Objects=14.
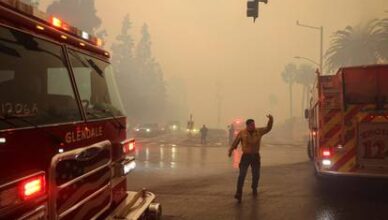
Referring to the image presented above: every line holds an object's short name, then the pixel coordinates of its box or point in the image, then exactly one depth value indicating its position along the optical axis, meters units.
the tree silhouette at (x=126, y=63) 83.31
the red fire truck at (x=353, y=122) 9.44
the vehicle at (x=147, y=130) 43.53
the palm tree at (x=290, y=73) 122.84
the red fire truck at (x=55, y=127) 3.11
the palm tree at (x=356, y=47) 50.72
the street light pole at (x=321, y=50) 38.76
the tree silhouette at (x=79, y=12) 75.62
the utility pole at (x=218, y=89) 160.85
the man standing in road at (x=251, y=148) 9.77
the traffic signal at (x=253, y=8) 15.30
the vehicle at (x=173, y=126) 63.59
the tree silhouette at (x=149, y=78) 95.61
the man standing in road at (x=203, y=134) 33.56
